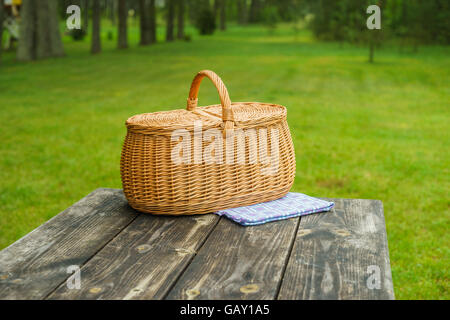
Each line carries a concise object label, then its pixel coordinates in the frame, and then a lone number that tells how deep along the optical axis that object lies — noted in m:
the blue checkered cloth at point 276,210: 2.07
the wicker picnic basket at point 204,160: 2.07
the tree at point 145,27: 26.84
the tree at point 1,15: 15.13
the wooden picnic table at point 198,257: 1.52
